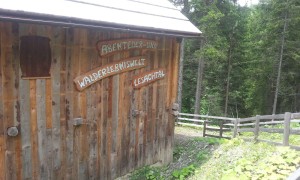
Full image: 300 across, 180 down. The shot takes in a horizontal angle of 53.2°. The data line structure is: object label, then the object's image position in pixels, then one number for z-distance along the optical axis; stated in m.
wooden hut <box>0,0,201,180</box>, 5.18
